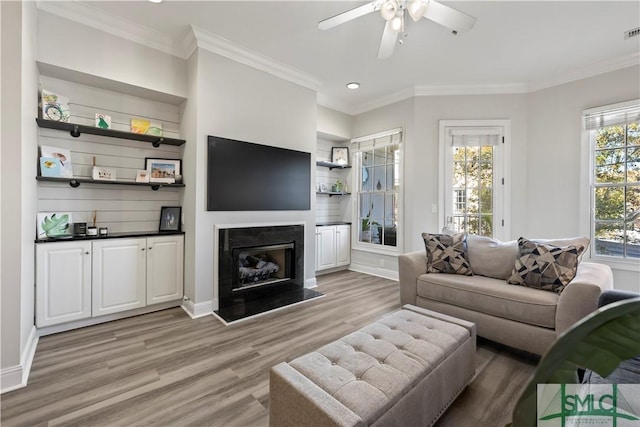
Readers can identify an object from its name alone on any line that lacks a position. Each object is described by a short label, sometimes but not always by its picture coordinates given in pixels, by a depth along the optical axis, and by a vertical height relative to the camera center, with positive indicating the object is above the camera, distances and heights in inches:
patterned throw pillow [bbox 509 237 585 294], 90.7 -17.3
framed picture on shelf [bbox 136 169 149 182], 121.6 +14.1
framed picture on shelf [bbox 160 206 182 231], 129.4 -3.8
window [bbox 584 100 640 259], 129.0 +16.0
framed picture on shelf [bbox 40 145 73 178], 103.3 +19.2
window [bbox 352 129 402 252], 181.0 +14.0
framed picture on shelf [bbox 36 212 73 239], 101.5 -5.9
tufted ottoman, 45.8 -29.8
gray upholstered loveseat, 80.5 -26.8
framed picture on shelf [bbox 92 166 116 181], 112.0 +13.9
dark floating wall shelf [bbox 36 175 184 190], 101.3 +10.4
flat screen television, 123.2 +15.6
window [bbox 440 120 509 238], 161.2 +20.4
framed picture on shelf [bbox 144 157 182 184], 125.8 +18.0
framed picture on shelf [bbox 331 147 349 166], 204.7 +39.1
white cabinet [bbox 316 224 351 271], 183.5 -23.1
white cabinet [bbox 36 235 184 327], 98.0 -25.2
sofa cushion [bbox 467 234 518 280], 108.4 -17.0
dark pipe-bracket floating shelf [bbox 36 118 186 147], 102.0 +29.7
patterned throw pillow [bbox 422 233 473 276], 114.4 -17.1
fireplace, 132.0 -27.5
